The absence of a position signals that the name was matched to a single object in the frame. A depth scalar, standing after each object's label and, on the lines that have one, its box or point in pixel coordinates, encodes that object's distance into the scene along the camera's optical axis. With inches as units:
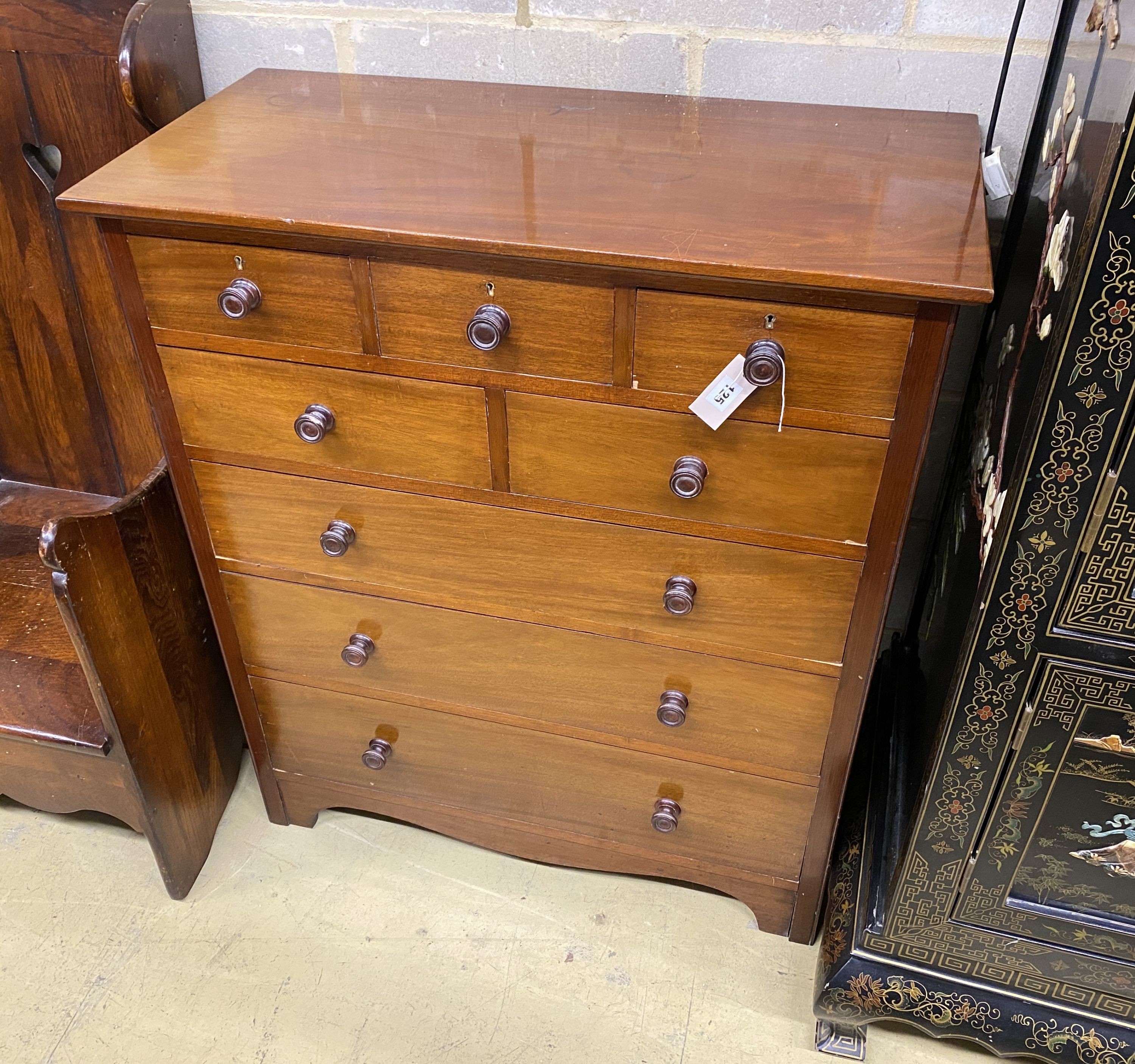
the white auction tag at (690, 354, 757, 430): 39.0
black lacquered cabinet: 35.1
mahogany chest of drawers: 38.4
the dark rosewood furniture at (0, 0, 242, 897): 52.5
